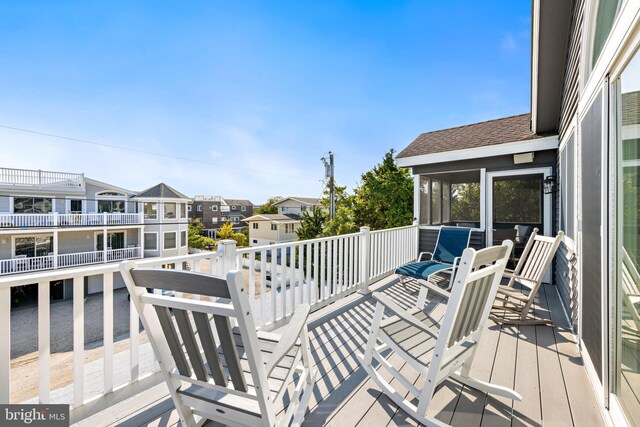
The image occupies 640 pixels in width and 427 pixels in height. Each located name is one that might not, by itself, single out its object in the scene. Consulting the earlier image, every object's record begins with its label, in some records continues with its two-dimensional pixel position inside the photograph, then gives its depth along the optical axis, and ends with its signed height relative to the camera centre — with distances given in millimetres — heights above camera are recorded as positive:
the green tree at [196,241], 27438 -2912
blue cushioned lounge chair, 4906 -605
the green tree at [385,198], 11680 +537
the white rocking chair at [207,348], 1109 -636
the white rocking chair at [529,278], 3037 -777
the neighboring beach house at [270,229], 28531 -1801
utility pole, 15805 +1606
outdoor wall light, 5007 +461
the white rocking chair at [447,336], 1561 -842
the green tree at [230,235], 29359 -2639
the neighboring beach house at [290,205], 37406 +805
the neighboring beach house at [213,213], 37066 -266
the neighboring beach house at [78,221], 10852 -481
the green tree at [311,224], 16234 -743
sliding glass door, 1304 -161
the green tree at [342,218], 12961 -334
